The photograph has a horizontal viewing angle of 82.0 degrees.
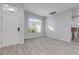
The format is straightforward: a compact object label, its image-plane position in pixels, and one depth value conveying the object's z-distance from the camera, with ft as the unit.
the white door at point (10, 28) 6.51
